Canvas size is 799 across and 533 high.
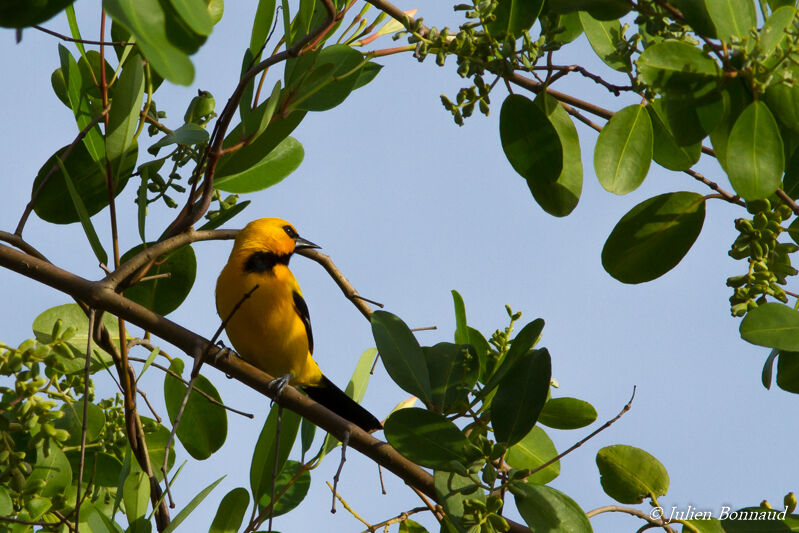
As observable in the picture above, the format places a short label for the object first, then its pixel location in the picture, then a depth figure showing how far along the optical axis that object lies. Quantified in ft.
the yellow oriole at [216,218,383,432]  30.19
